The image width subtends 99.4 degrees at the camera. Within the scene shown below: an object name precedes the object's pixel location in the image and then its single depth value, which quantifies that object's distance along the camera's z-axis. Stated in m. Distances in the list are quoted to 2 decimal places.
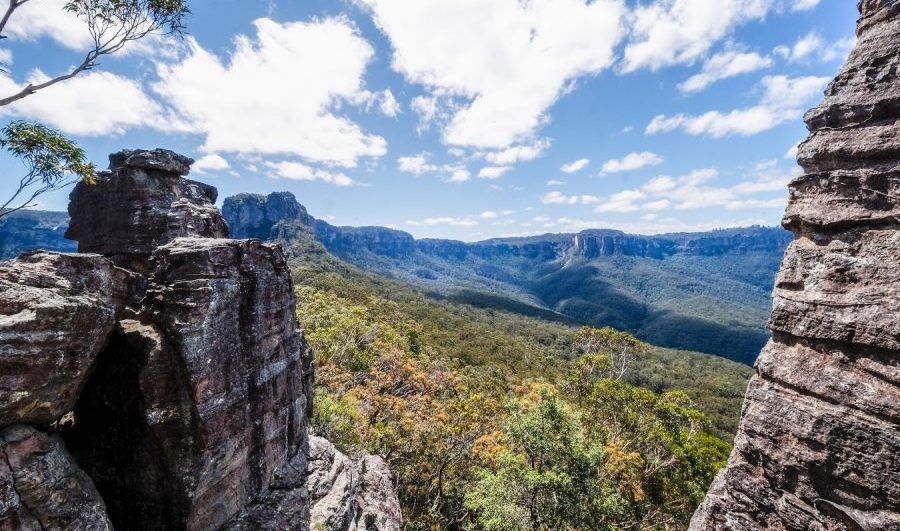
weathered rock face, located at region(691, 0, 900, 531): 7.48
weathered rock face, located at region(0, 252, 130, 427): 7.36
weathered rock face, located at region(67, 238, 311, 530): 10.12
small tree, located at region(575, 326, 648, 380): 36.62
